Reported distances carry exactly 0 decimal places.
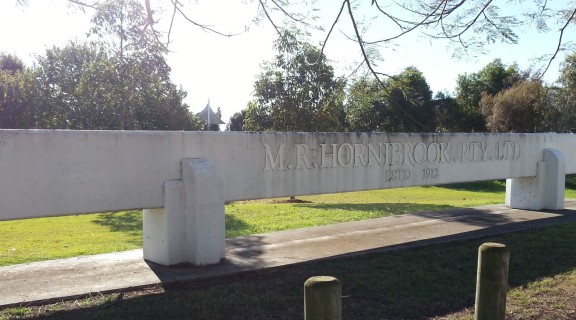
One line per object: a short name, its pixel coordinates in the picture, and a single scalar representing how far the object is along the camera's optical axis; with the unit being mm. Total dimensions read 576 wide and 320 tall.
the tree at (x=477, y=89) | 38156
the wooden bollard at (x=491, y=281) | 3541
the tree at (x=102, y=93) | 19694
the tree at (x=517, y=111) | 30031
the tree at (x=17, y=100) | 25375
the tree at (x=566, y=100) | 11314
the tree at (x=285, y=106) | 17188
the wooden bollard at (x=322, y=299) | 2352
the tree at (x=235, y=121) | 56031
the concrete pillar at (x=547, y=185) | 13248
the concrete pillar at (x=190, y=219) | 7484
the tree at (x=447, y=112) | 34875
